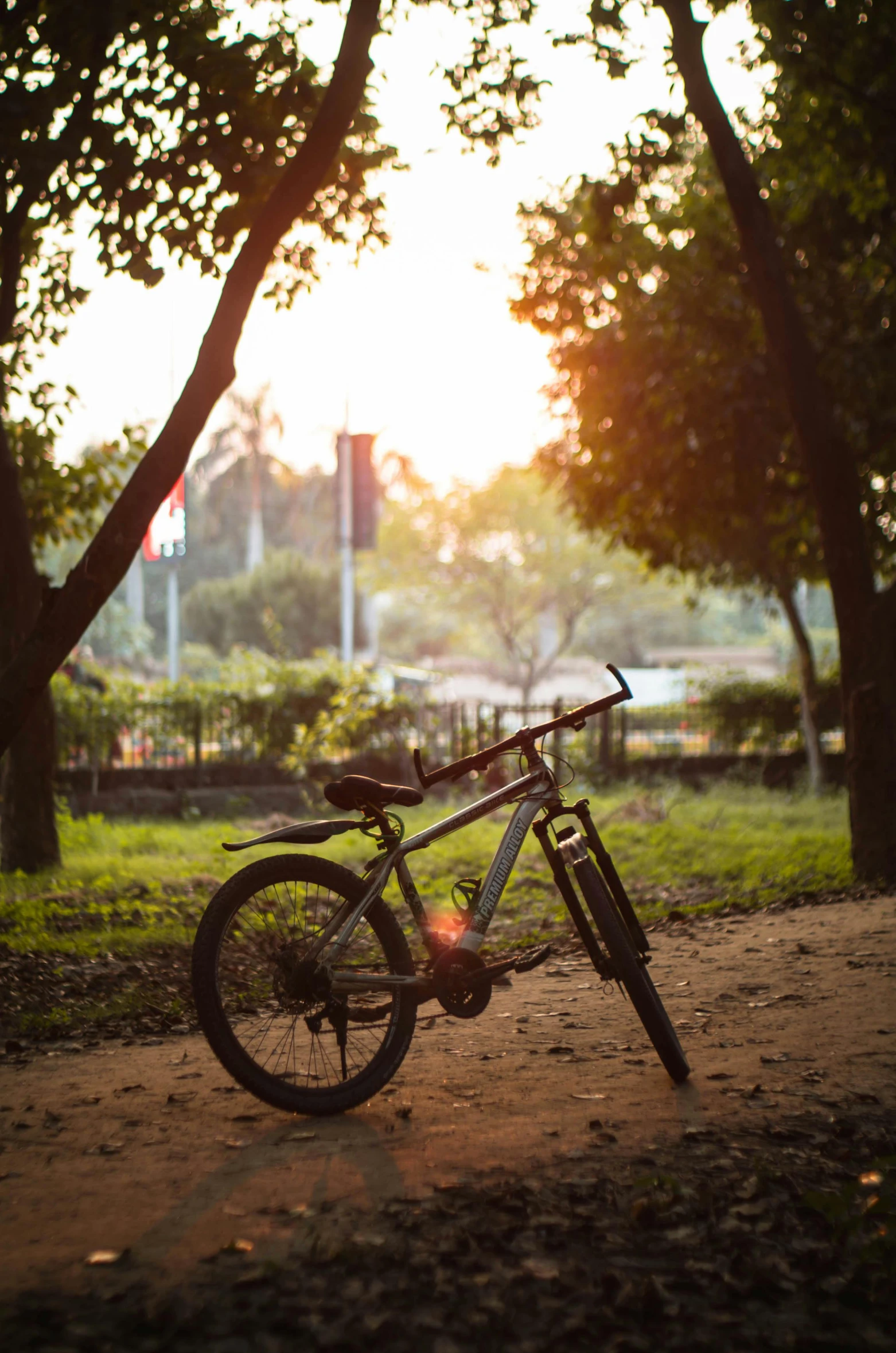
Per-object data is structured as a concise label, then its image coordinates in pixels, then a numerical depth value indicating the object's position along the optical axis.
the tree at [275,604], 46.00
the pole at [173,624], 32.38
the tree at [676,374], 13.16
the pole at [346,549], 32.69
